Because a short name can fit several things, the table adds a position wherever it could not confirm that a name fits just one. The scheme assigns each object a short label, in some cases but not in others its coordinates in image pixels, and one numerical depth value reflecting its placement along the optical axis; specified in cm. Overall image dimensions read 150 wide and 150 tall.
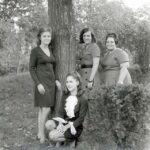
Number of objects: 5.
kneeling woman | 586
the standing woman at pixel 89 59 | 667
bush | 568
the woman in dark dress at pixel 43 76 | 637
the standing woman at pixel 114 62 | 672
